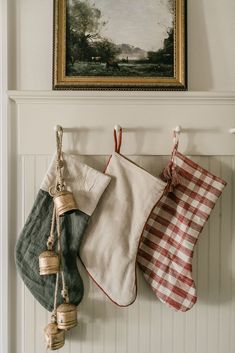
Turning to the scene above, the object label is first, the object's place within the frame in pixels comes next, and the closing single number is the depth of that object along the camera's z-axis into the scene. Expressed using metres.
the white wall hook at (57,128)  0.97
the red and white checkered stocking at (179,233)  0.95
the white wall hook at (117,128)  0.98
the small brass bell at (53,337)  0.91
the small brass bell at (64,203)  0.87
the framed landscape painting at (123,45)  1.02
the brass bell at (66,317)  0.90
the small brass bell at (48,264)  0.88
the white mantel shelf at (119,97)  0.99
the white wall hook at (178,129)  0.99
